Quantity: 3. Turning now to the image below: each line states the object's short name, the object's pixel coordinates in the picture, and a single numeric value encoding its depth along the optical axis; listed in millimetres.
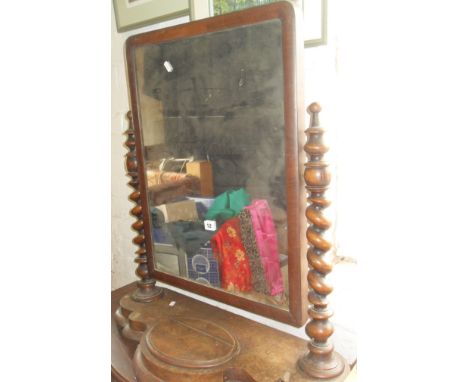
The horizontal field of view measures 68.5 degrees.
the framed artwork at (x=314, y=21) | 720
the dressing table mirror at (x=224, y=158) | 637
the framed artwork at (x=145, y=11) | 973
